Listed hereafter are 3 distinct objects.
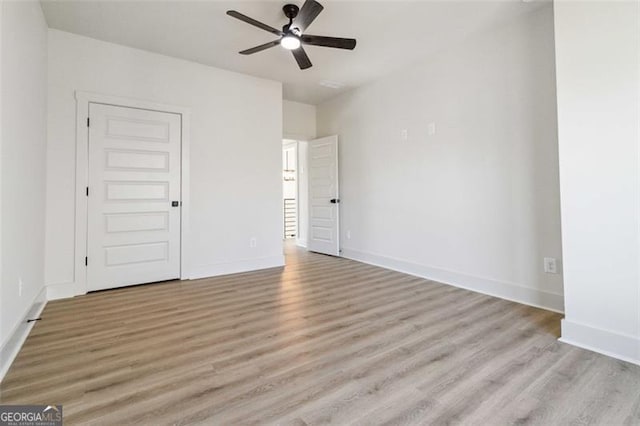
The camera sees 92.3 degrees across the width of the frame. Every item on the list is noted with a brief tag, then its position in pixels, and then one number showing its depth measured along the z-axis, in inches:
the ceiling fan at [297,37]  97.4
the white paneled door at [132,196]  128.8
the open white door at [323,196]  205.8
